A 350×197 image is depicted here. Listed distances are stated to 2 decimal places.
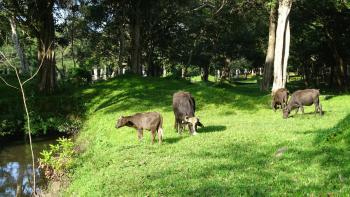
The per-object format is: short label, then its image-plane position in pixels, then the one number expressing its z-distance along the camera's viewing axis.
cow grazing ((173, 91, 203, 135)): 21.34
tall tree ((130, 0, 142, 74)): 53.78
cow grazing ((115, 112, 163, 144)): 19.78
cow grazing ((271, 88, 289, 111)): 29.95
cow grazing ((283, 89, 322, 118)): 26.04
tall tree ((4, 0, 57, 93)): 37.66
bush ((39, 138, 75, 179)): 17.38
